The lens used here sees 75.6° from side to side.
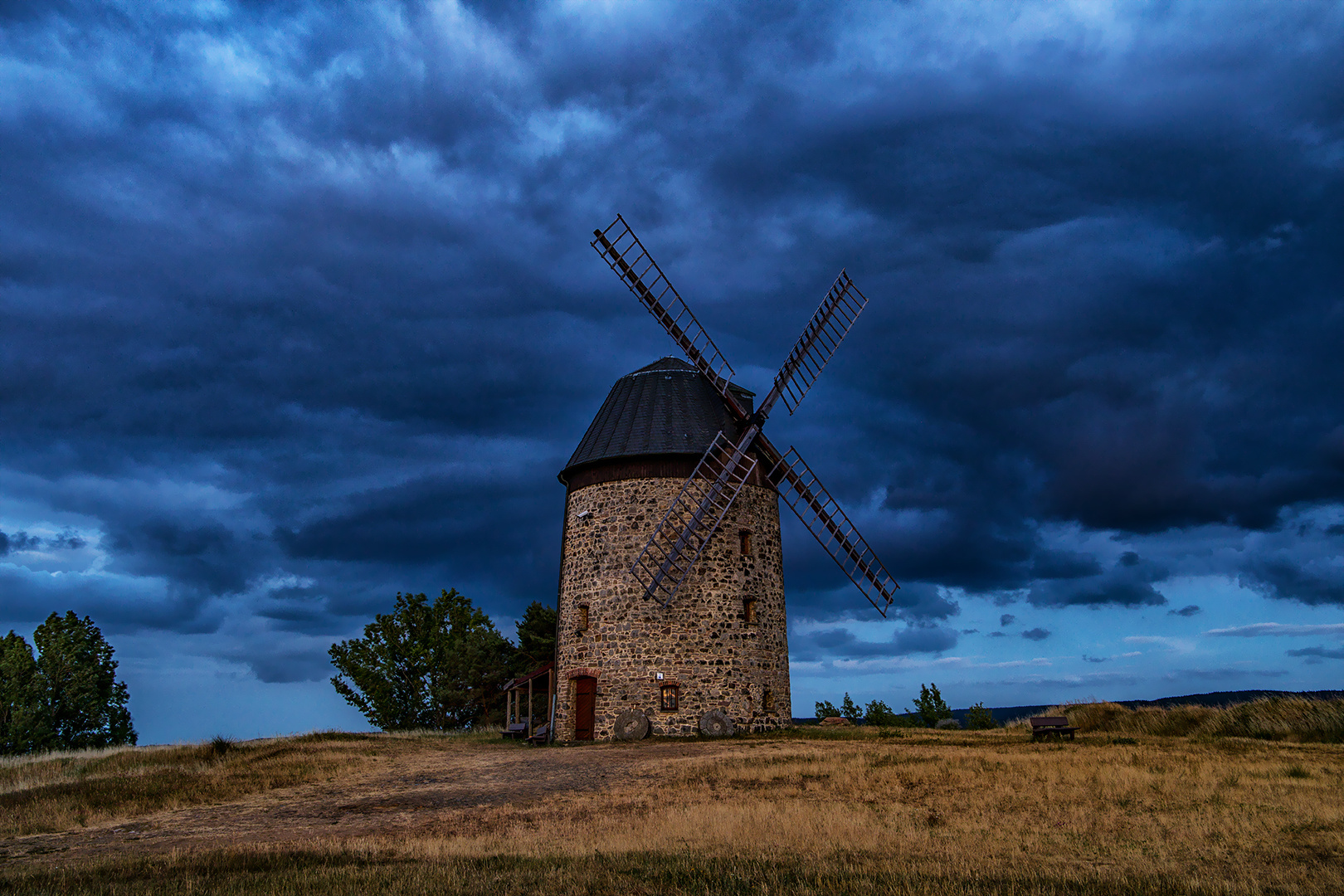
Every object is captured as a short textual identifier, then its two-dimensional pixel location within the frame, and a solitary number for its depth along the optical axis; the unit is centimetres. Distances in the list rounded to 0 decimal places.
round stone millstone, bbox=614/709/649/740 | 2570
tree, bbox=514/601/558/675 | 4059
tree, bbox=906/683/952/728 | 3684
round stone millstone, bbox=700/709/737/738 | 2550
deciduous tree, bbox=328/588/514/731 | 4072
